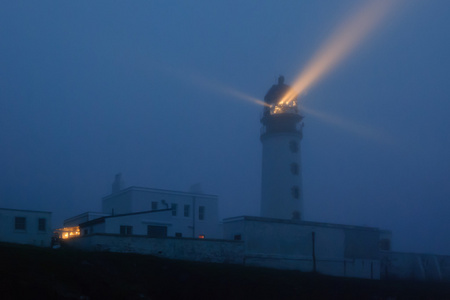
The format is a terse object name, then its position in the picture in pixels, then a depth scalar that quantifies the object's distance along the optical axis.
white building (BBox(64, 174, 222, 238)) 37.88
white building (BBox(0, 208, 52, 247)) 35.75
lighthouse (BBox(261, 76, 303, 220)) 42.28
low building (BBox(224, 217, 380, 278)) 35.84
